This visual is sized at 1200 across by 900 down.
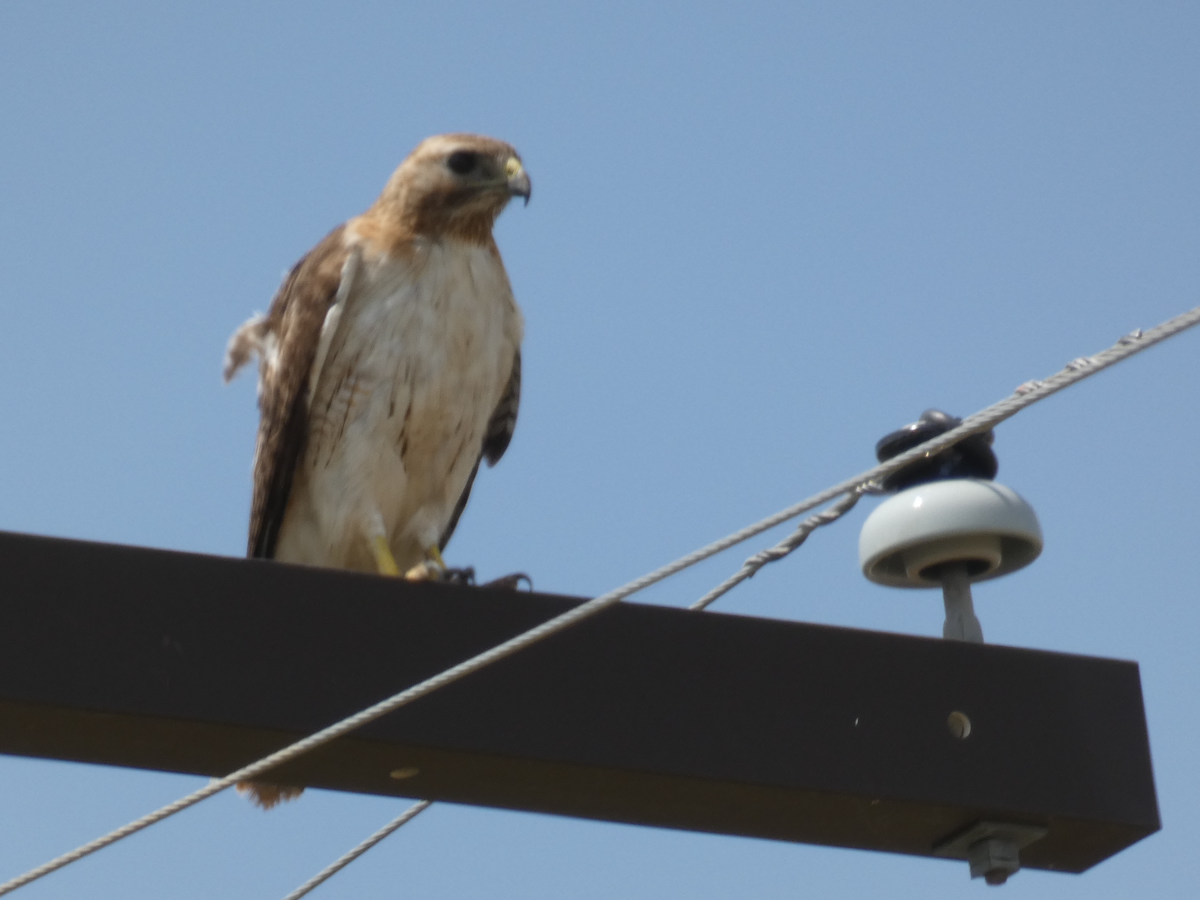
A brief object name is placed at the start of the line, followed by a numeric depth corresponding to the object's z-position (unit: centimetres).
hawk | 893
